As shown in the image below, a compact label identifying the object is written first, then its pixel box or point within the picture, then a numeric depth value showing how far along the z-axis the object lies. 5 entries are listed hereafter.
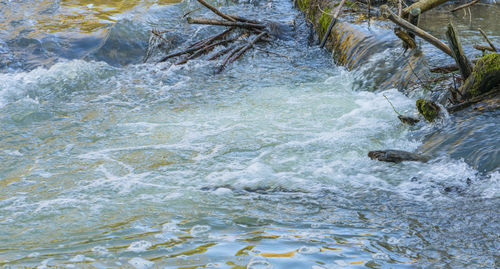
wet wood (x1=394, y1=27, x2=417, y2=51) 13.13
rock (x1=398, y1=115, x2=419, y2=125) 11.02
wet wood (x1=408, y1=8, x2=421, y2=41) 11.98
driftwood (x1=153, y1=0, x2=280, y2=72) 17.87
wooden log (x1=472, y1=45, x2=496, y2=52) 10.91
